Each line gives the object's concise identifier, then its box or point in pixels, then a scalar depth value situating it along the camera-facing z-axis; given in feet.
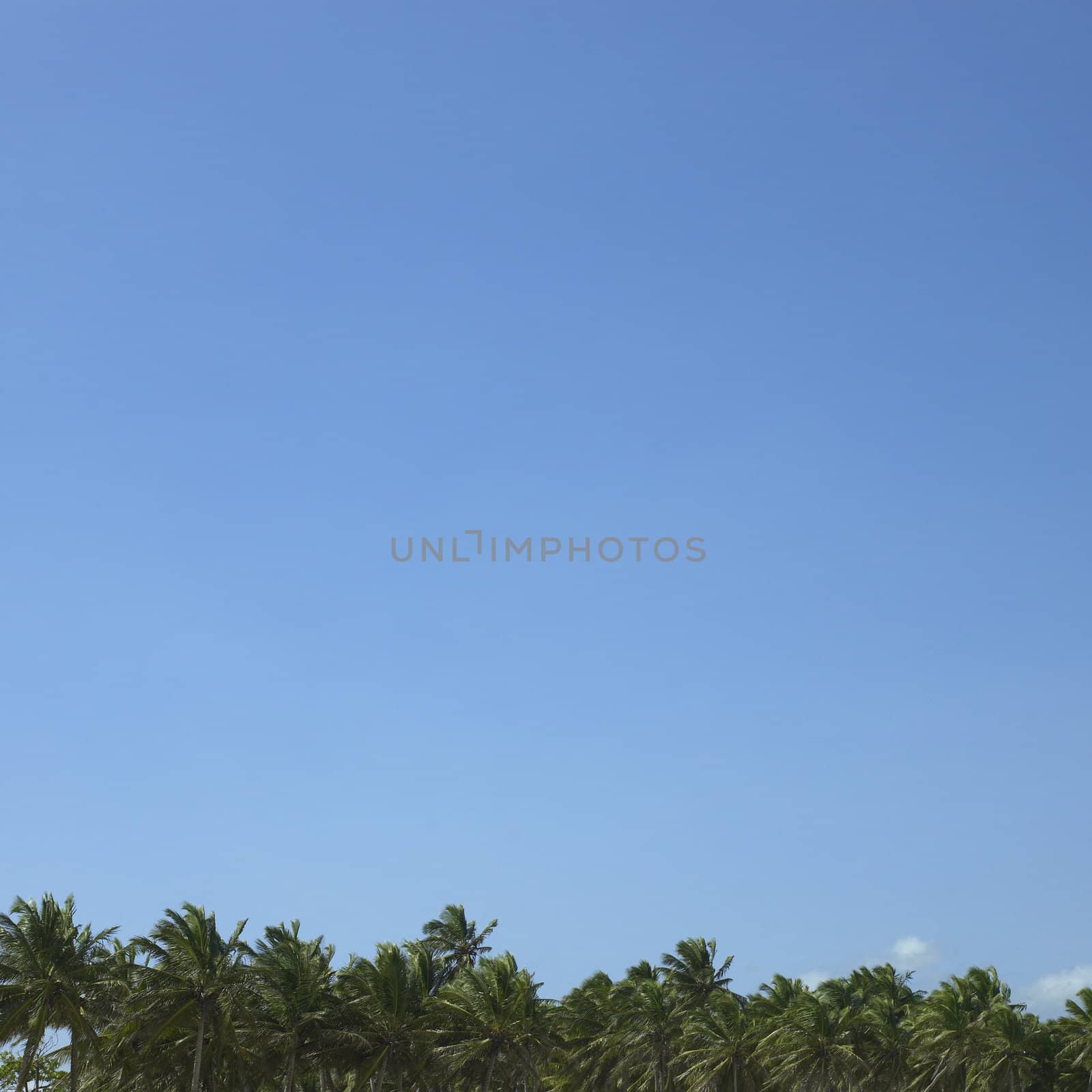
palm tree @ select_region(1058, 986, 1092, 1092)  256.73
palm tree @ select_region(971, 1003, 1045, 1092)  249.75
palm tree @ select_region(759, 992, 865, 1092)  245.24
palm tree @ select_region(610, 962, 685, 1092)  273.75
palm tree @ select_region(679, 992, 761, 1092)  260.21
